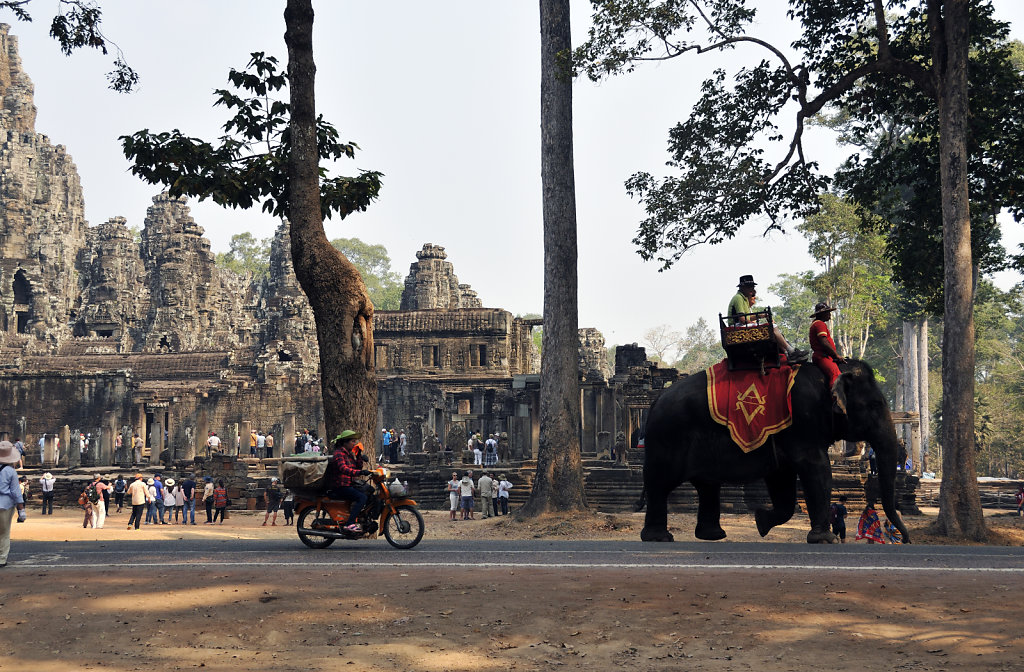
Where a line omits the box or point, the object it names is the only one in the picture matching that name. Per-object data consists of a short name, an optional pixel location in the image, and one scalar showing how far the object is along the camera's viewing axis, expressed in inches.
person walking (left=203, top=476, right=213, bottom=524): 1140.5
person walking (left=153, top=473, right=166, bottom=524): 1118.4
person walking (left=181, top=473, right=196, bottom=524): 1132.5
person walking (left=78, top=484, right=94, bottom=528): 1071.6
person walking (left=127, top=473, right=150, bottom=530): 1042.7
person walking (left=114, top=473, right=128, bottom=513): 1272.1
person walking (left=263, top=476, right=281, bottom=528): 1145.5
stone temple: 1755.7
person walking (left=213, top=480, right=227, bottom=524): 1162.0
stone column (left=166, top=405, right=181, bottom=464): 1618.4
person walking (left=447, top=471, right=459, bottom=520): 1086.9
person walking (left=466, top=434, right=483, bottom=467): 1421.0
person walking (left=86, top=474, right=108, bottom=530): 1057.5
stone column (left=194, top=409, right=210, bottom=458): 1796.6
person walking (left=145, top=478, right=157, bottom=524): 1120.2
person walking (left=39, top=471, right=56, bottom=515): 1275.8
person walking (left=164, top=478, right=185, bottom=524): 1136.2
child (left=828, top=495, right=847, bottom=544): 759.4
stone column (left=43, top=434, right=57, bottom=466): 1654.8
